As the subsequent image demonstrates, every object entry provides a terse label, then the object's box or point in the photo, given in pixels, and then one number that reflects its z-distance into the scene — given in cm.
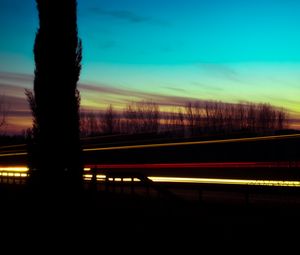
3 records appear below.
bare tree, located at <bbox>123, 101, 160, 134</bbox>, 8114
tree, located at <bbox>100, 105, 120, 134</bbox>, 8096
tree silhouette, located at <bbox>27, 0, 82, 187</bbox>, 1216
